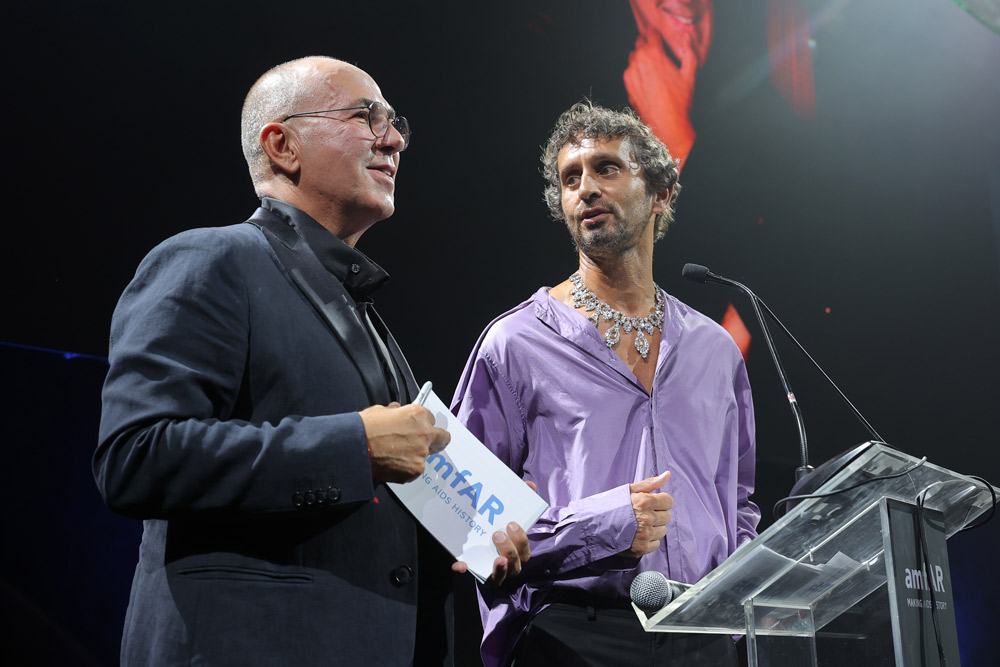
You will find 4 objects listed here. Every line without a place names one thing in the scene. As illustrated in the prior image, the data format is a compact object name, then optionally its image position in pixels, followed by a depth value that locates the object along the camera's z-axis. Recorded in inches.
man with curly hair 70.0
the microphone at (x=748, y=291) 72.8
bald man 43.1
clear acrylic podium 52.6
